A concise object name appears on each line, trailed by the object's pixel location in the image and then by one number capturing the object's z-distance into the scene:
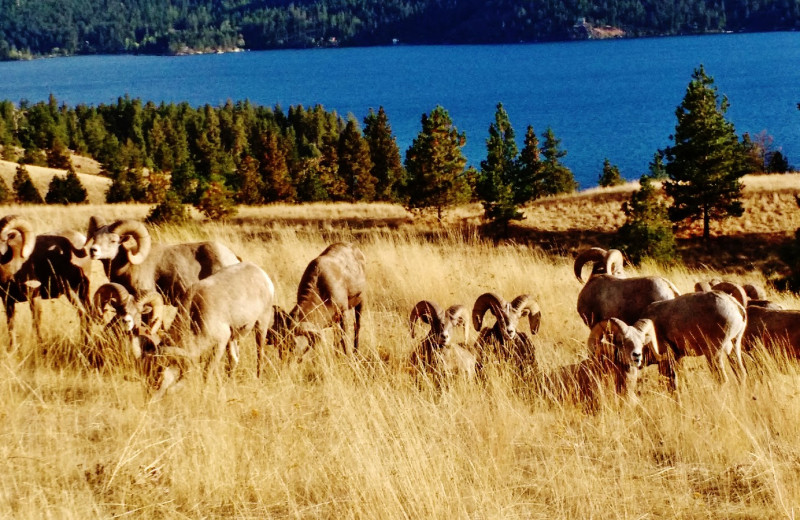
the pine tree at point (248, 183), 73.38
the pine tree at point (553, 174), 72.56
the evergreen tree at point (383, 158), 79.50
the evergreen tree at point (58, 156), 106.12
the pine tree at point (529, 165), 64.38
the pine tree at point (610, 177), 70.62
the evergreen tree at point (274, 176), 76.81
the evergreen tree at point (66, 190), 77.75
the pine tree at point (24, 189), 76.12
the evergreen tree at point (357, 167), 74.75
